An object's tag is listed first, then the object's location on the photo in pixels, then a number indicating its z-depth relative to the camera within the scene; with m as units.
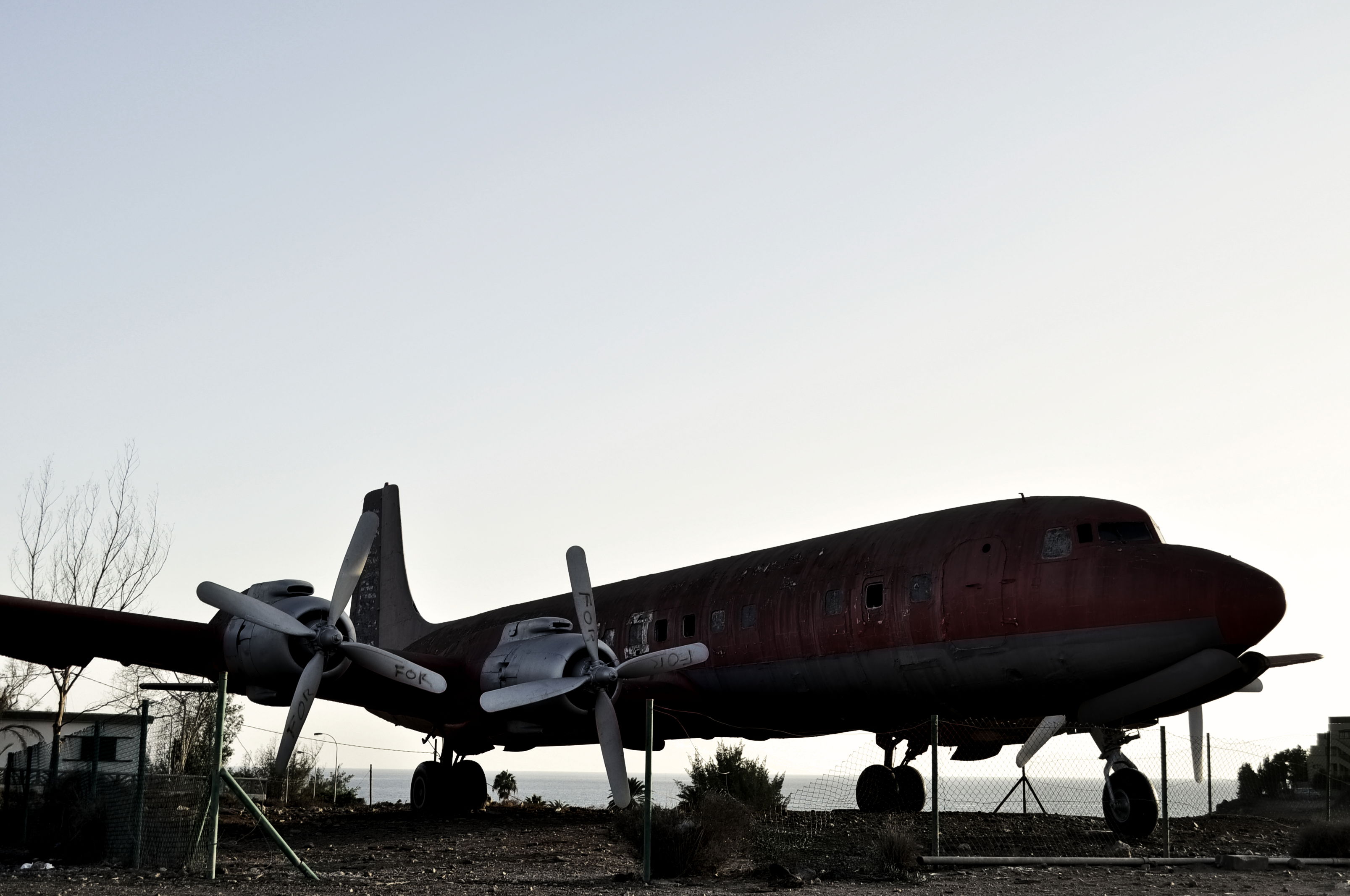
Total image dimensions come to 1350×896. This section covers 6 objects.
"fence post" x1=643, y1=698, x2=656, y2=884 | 11.65
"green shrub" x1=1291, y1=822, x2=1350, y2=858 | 14.78
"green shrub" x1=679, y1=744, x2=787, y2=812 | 24.00
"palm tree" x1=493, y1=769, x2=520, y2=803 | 33.72
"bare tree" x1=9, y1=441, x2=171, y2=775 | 23.38
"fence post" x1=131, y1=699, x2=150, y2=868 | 12.33
